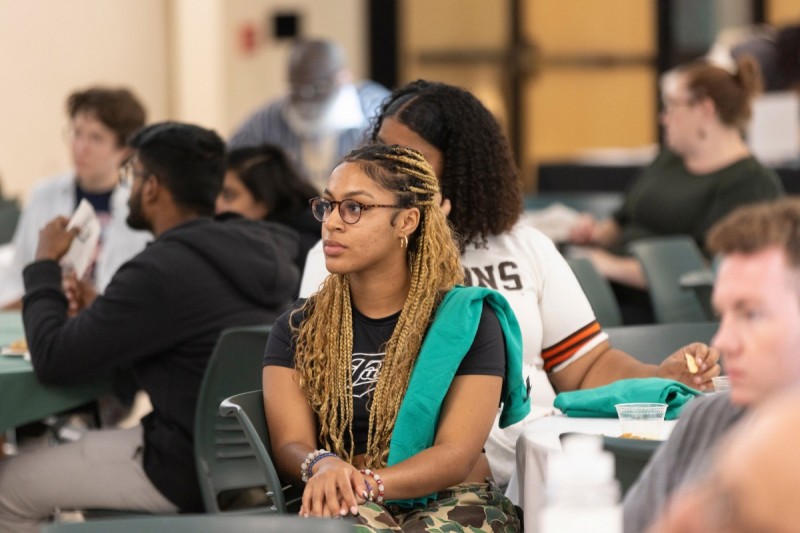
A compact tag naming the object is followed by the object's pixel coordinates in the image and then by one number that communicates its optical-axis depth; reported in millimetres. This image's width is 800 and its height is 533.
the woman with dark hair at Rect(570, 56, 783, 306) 9967
